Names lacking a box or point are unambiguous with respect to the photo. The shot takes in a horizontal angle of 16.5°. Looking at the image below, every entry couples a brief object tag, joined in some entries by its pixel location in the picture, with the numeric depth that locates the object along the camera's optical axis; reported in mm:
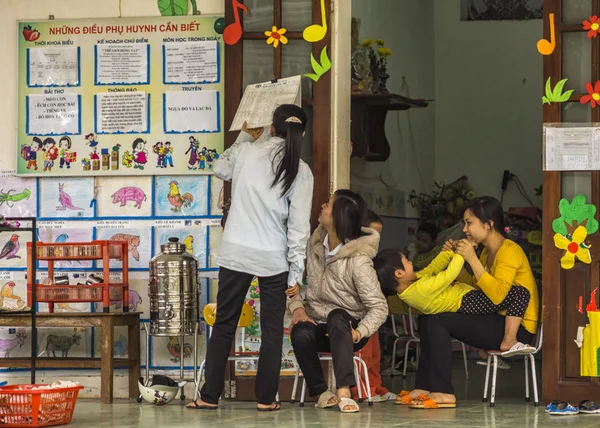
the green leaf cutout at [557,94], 11767
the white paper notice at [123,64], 13199
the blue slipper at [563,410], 11006
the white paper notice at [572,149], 11712
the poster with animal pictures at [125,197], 13137
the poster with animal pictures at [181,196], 13021
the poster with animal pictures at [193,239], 13007
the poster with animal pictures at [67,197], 13254
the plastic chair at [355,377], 11732
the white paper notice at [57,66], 13329
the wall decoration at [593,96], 11719
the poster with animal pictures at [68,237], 13254
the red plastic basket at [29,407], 9909
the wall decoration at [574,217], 11643
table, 12329
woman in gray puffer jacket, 11259
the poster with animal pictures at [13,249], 13425
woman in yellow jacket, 11623
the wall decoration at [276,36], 12493
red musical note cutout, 12562
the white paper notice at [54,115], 13302
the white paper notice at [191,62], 13007
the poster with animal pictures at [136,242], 13130
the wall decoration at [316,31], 12445
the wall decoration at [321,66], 12376
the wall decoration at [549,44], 11801
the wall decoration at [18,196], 13350
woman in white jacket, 11116
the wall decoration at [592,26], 11780
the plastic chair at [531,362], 11698
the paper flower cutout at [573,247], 11623
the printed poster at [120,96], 13028
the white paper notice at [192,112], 12986
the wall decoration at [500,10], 21477
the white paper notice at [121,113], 13165
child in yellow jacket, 11657
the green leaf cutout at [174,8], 13096
